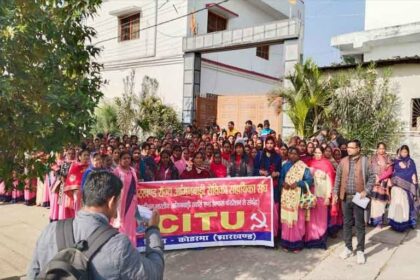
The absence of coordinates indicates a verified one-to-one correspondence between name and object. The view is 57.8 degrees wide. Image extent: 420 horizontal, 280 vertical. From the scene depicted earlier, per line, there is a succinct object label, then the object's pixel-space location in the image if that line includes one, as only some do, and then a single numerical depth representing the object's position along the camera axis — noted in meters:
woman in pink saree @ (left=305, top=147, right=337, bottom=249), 5.90
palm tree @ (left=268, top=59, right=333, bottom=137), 9.84
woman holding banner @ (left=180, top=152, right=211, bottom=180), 5.89
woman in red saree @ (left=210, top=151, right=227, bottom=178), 6.28
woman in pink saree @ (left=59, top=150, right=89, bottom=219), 5.57
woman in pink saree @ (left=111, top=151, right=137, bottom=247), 4.86
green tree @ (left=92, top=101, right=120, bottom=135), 14.98
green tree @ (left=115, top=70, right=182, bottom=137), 13.65
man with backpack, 1.66
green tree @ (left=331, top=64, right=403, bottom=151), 9.25
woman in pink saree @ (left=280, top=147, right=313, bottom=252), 5.66
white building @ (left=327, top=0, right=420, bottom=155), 9.41
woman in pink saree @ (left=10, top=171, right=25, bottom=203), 8.75
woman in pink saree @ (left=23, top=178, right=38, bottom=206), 8.57
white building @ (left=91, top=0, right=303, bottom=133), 12.49
